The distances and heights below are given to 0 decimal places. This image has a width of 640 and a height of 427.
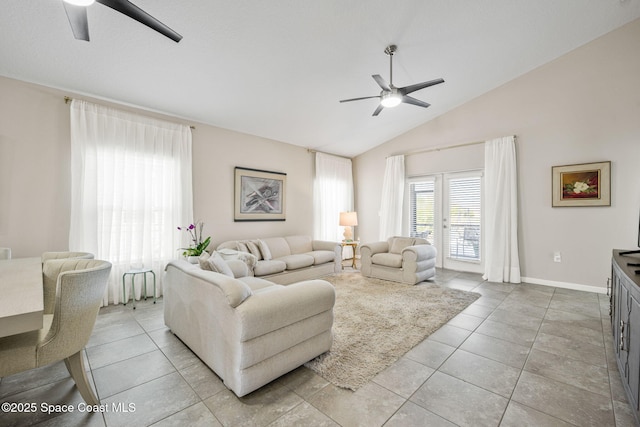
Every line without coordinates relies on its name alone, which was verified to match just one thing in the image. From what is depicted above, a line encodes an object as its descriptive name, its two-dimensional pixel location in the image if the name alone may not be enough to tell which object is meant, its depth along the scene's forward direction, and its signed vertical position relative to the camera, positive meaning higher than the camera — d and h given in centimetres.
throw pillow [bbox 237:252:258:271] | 377 -64
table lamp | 624 -13
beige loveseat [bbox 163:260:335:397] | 179 -83
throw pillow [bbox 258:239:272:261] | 470 -64
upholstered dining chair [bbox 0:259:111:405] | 145 -71
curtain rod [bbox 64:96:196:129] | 338 +143
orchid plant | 397 -44
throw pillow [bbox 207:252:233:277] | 247 -49
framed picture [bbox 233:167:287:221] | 504 +37
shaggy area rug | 221 -124
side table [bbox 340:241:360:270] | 610 -69
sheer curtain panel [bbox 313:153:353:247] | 646 +49
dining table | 110 -43
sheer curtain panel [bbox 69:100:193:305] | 345 +34
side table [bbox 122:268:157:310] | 353 -89
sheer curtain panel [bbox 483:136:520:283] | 489 +0
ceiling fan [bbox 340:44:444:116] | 322 +150
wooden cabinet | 157 -77
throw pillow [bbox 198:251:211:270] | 247 -46
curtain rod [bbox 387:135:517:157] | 544 +143
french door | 553 -4
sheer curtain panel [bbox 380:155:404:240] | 642 +40
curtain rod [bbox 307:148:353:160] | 636 +149
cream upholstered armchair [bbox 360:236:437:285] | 465 -84
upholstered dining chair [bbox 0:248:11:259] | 267 -40
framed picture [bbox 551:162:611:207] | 414 +47
